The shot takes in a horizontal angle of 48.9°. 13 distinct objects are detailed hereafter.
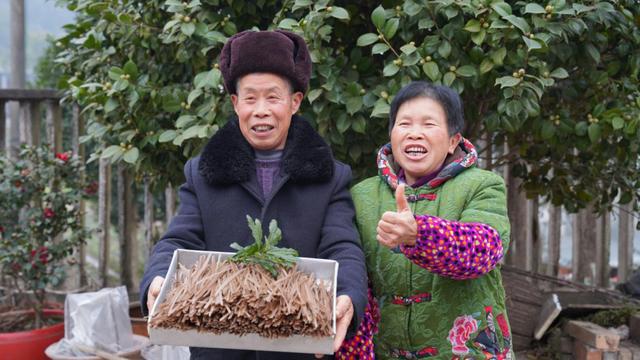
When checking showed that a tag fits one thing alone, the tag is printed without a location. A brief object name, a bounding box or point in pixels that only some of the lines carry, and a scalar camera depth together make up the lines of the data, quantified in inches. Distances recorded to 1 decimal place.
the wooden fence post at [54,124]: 172.2
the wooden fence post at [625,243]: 188.4
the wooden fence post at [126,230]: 175.6
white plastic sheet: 134.6
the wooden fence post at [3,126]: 169.9
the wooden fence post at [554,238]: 186.4
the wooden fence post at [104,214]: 173.8
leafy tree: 99.9
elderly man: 76.2
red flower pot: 140.0
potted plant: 147.3
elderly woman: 74.6
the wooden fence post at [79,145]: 172.1
